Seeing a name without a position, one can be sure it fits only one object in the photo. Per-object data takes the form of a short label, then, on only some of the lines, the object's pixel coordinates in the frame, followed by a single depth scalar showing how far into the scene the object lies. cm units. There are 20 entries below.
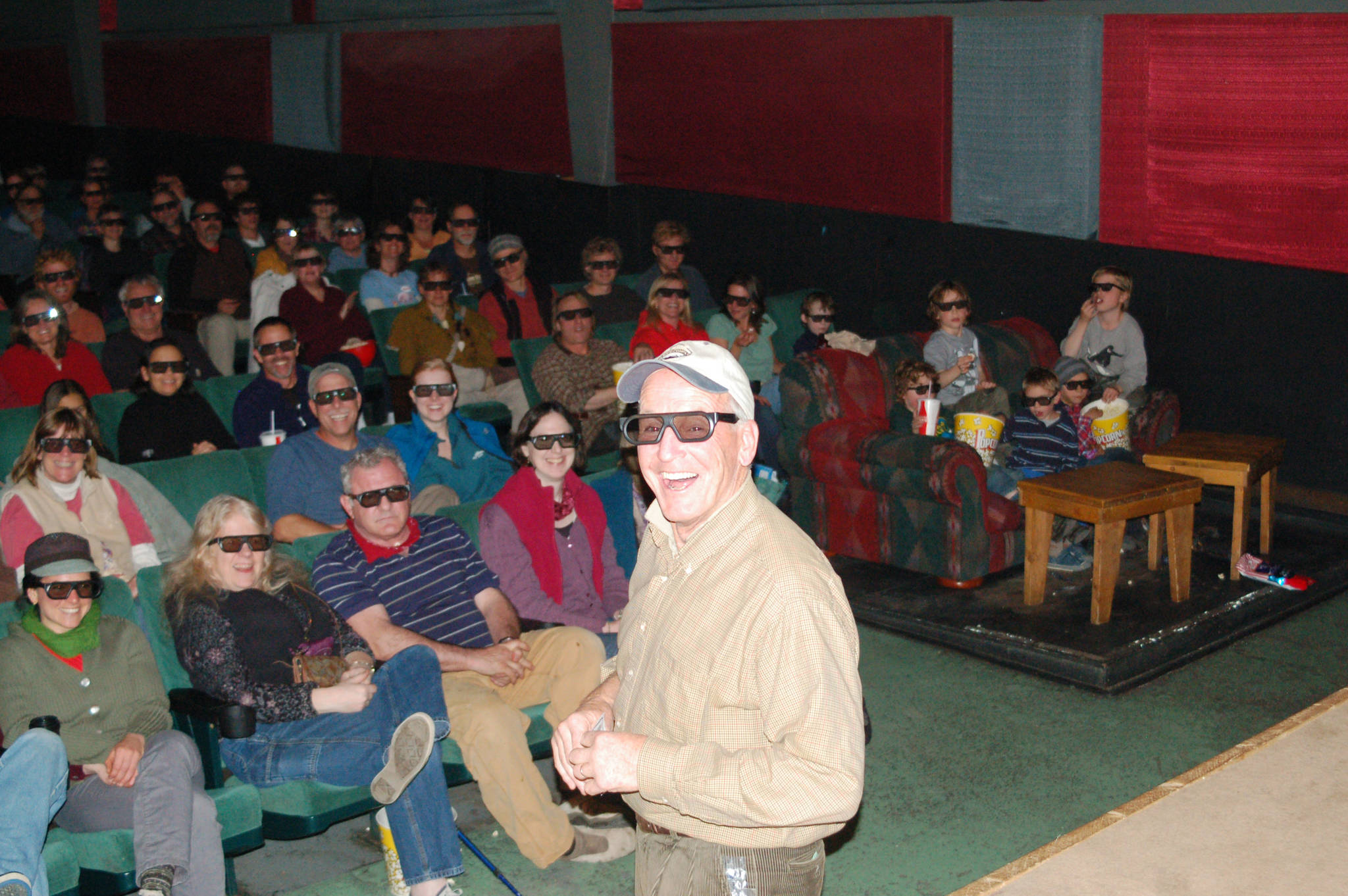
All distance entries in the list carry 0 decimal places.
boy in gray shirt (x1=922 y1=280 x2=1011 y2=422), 616
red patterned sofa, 540
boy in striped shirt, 578
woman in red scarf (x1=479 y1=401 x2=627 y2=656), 410
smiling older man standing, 172
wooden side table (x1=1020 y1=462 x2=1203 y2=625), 497
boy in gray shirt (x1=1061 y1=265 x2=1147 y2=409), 636
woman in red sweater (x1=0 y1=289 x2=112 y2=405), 571
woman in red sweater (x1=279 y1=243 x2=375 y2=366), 691
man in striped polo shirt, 353
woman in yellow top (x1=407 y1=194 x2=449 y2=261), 877
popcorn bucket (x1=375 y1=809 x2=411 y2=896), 338
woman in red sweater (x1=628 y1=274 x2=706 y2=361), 646
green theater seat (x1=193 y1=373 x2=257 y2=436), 564
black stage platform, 477
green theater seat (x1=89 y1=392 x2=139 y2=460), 532
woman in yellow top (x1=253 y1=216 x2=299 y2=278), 809
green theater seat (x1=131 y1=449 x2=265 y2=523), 456
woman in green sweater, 310
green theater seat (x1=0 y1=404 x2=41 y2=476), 500
